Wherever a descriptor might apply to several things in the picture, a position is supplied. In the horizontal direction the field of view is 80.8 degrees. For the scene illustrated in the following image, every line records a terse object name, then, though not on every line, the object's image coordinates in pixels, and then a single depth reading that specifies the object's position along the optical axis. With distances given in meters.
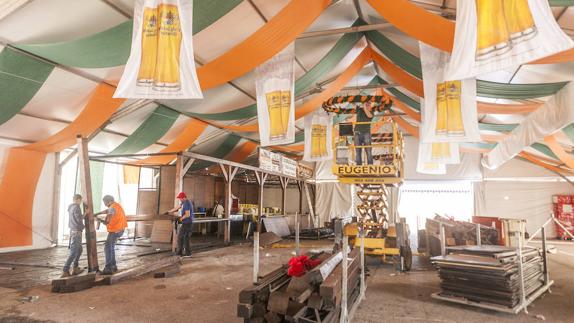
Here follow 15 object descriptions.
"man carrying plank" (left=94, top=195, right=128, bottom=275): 7.74
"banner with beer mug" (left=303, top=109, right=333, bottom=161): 13.02
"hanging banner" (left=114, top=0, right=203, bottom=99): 4.99
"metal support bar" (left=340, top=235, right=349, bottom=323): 4.41
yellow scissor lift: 8.98
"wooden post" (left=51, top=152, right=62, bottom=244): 12.55
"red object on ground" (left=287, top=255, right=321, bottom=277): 4.84
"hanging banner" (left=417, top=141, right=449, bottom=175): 12.03
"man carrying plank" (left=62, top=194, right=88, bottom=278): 7.36
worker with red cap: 10.36
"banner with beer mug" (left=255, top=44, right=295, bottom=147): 8.05
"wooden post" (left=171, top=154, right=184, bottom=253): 10.99
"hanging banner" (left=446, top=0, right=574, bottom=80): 3.84
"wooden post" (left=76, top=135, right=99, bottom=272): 7.69
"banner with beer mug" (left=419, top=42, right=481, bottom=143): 6.99
